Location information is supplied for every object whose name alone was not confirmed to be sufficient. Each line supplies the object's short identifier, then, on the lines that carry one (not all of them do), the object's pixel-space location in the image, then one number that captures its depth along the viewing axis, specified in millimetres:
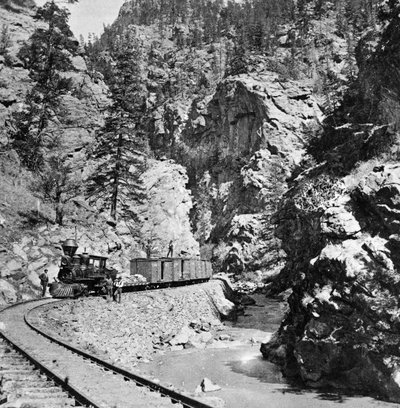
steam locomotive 26188
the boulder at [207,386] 17516
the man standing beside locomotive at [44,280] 28844
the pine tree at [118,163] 49969
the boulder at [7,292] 27098
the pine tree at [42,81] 46375
